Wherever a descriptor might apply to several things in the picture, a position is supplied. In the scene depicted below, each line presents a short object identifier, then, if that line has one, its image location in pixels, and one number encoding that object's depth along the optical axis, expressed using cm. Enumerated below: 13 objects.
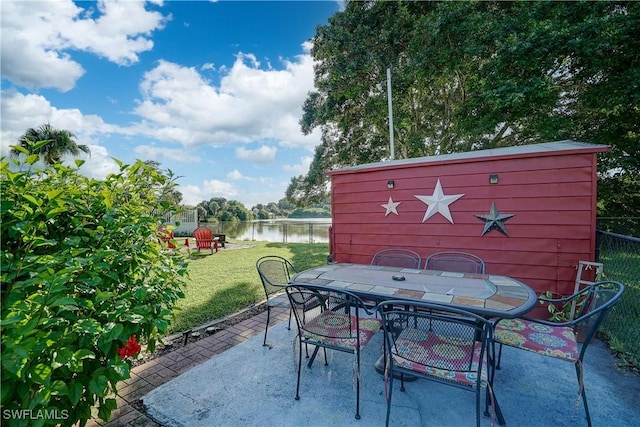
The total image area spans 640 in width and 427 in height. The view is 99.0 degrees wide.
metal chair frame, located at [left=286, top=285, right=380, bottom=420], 174
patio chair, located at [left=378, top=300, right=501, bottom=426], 137
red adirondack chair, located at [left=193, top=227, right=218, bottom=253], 860
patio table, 163
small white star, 378
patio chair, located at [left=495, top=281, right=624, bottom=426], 152
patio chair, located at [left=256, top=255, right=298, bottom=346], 259
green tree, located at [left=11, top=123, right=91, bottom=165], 1081
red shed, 282
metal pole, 550
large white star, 342
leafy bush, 106
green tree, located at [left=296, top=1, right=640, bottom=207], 521
